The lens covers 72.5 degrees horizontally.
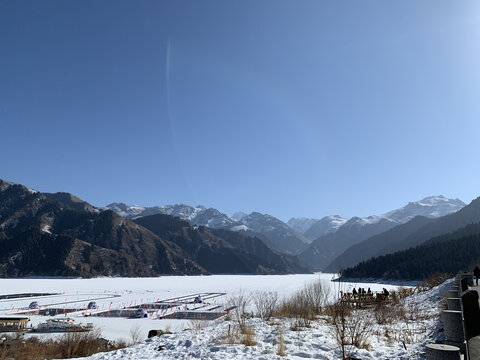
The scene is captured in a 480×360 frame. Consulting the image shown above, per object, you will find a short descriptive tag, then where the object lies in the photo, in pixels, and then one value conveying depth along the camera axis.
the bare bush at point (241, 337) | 11.30
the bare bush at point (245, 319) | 14.73
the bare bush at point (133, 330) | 24.98
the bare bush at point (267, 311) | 18.87
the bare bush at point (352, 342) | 9.52
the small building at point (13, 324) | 31.81
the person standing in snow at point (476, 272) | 25.14
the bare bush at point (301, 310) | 16.08
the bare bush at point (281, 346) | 9.74
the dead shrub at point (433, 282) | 34.12
